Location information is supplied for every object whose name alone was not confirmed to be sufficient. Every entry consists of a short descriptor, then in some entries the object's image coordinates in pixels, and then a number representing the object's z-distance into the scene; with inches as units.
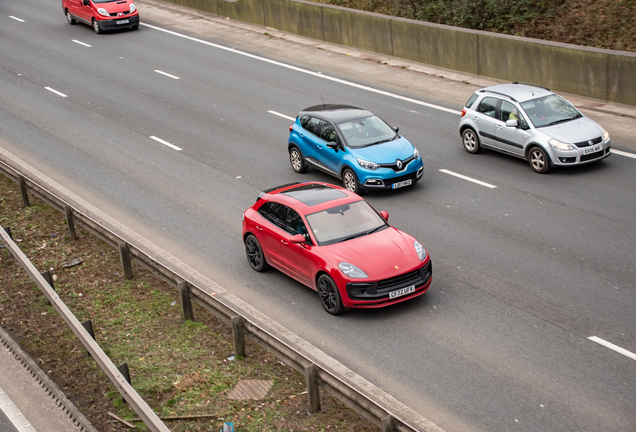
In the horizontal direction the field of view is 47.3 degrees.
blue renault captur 594.5
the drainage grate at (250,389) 333.1
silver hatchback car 609.9
